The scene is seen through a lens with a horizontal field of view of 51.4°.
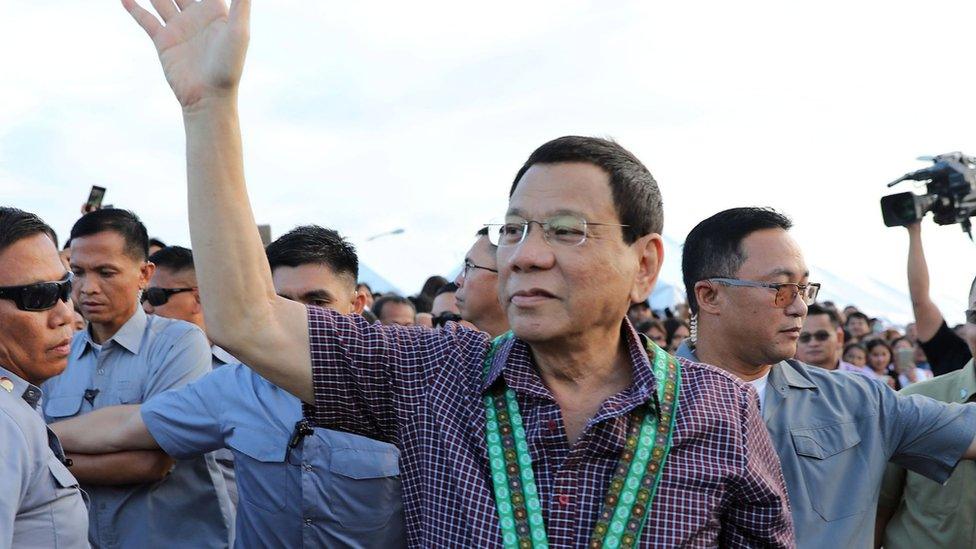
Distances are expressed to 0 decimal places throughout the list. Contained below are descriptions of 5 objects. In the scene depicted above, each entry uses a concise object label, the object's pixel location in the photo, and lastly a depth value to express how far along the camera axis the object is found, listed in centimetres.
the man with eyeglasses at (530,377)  208
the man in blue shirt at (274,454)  354
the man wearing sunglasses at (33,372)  274
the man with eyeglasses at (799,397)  348
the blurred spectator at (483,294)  486
